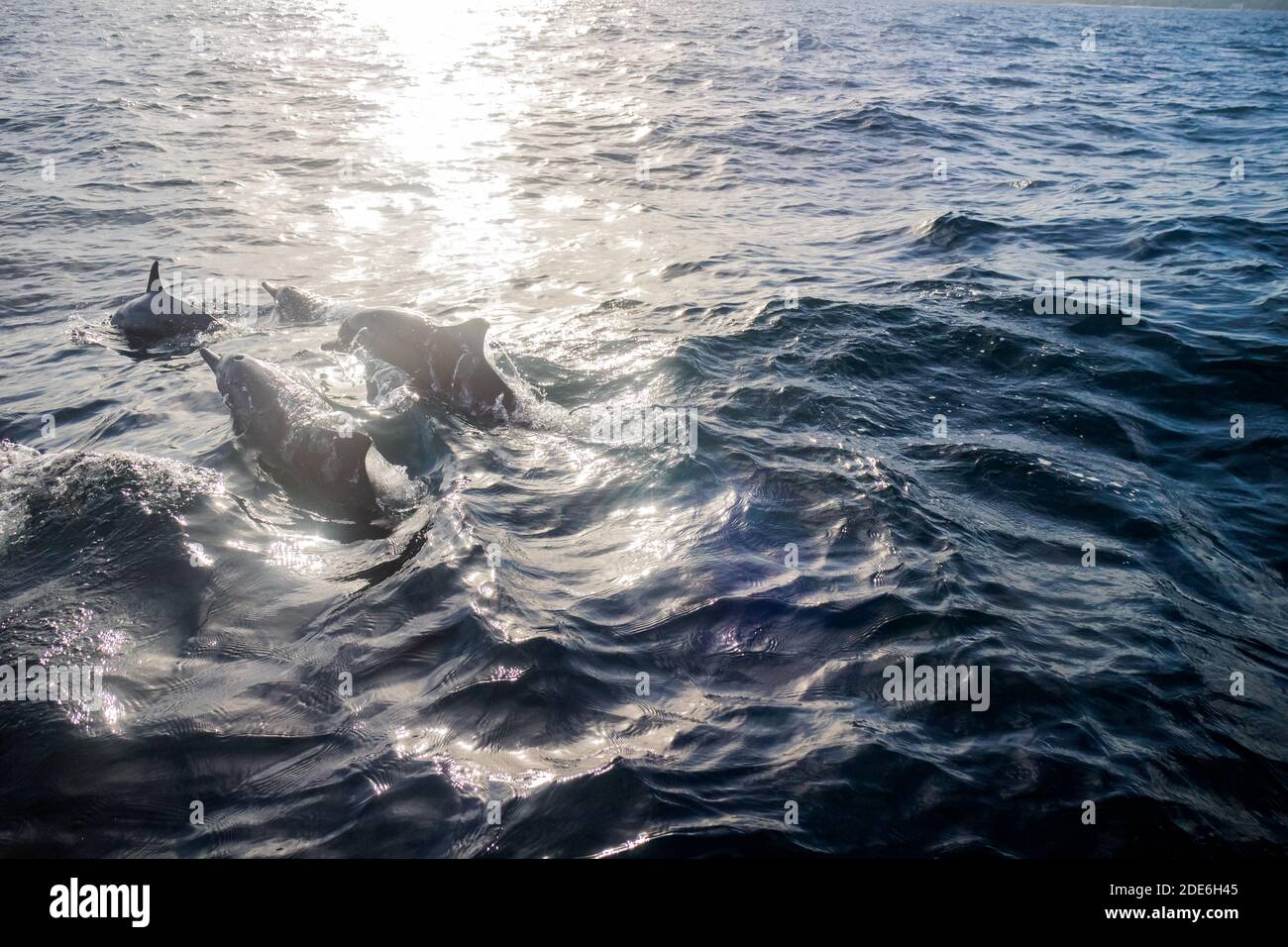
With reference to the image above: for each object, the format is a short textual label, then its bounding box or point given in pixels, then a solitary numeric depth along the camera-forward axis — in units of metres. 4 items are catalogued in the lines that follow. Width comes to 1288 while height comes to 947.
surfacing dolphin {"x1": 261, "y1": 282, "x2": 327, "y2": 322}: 12.53
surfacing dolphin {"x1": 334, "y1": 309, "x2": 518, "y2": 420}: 9.74
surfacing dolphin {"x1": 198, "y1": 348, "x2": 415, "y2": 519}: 7.77
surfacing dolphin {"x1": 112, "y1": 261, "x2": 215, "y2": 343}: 12.03
